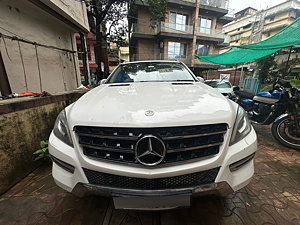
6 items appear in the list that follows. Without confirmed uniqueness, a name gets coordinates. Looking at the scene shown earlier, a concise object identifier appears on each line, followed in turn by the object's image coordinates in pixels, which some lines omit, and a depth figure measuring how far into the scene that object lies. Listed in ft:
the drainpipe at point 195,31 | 47.12
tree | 24.59
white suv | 3.21
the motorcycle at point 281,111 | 8.41
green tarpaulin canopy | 12.73
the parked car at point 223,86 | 19.92
